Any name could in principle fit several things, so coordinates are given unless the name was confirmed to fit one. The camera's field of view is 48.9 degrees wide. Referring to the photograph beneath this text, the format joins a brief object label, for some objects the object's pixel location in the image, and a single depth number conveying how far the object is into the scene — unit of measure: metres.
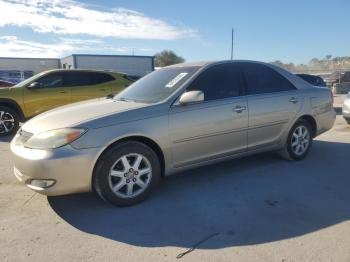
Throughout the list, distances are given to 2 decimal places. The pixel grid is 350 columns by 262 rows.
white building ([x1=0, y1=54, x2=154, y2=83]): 39.22
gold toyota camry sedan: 3.90
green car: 9.20
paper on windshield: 4.83
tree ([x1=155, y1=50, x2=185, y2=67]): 72.69
